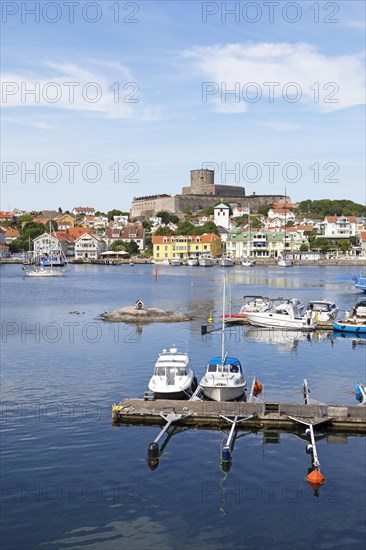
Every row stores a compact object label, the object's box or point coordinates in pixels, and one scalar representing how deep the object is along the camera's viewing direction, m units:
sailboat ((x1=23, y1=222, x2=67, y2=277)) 112.08
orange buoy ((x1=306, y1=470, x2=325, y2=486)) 18.06
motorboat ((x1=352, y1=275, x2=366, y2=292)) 81.38
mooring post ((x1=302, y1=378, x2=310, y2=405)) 24.89
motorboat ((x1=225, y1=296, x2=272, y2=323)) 50.19
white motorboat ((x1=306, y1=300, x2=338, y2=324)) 49.34
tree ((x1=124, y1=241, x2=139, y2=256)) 179.75
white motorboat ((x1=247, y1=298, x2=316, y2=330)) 45.91
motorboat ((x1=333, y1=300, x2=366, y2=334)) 44.97
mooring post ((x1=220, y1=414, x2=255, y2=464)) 19.44
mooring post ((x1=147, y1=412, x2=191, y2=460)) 19.67
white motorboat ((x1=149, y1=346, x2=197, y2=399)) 25.48
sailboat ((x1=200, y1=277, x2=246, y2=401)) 24.61
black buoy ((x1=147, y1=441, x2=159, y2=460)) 19.62
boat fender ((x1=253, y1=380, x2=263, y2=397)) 26.51
